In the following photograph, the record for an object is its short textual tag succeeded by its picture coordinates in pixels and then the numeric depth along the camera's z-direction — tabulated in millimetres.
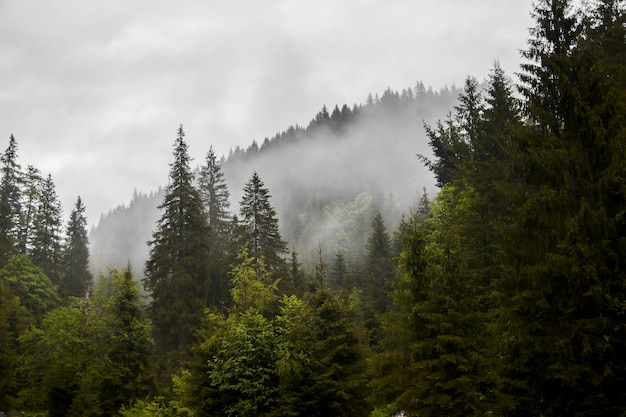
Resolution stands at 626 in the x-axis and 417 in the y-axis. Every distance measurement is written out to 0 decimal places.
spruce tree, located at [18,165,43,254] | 46969
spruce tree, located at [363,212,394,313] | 46750
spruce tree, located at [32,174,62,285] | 47566
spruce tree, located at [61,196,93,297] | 52509
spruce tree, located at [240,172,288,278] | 37250
